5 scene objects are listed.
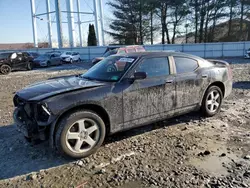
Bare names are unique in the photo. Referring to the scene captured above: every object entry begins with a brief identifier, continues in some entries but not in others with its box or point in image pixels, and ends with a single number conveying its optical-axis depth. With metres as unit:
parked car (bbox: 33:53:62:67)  22.70
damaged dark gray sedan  3.55
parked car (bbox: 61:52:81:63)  26.97
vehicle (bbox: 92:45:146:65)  15.50
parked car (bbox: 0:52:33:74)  17.99
